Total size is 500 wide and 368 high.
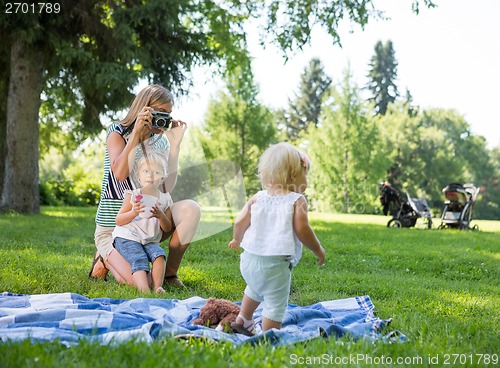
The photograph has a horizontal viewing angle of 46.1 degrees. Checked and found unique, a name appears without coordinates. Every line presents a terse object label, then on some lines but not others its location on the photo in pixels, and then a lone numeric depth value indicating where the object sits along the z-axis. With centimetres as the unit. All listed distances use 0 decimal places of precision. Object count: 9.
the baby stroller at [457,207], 1261
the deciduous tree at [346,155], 3331
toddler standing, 306
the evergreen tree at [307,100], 5634
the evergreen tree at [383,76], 5291
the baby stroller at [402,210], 1277
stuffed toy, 325
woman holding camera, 450
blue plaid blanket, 277
